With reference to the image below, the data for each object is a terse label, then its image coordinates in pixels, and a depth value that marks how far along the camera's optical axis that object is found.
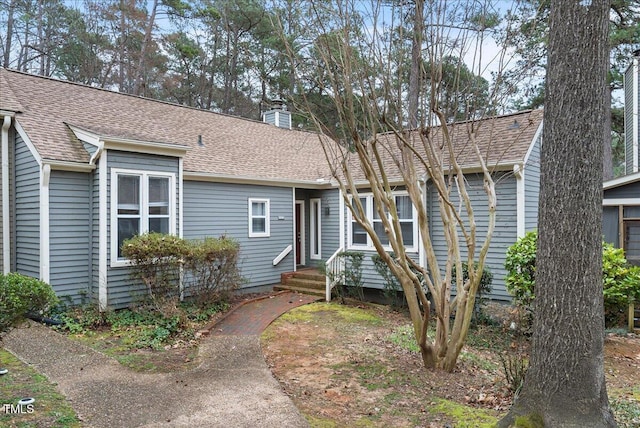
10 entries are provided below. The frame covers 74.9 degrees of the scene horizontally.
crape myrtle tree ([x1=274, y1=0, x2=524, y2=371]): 5.68
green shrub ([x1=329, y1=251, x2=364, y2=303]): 10.74
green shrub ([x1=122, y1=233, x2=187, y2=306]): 7.91
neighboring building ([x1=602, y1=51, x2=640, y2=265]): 9.69
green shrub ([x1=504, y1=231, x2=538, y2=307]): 7.86
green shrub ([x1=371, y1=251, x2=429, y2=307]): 10.12
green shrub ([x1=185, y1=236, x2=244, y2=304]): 8.62
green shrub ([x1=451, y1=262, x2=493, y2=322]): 8.60
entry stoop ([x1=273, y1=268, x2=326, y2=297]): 11.38
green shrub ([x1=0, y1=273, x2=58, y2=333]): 4.45
